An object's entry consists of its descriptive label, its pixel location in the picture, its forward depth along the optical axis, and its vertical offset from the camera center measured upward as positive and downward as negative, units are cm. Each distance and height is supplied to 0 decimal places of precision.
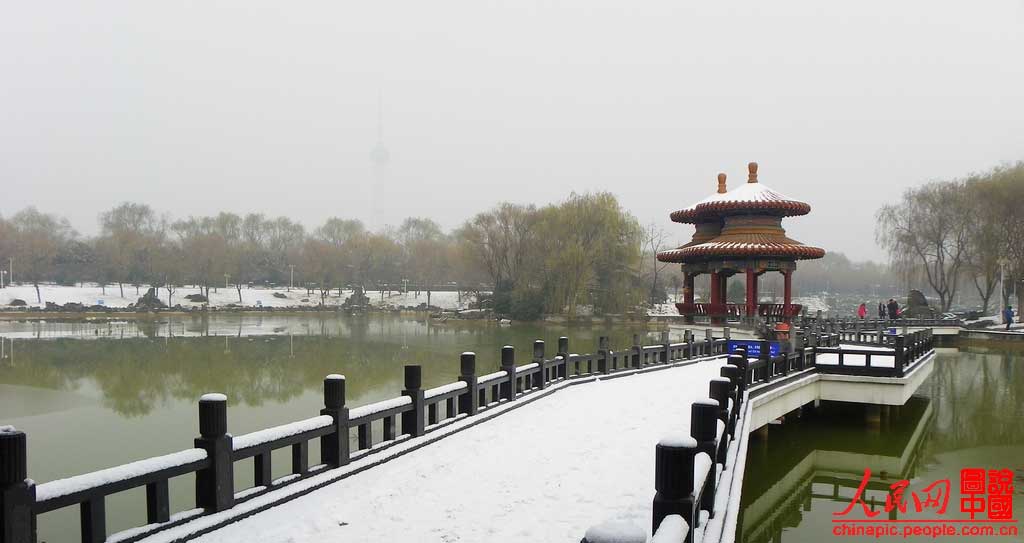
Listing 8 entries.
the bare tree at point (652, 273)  5447 +42
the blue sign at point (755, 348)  1413 -160
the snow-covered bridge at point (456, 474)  399 -191
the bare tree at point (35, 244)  6800 +446
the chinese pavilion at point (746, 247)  2292 +109
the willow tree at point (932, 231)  4181 +304
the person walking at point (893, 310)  3631 -198
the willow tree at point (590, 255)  4688 +175
